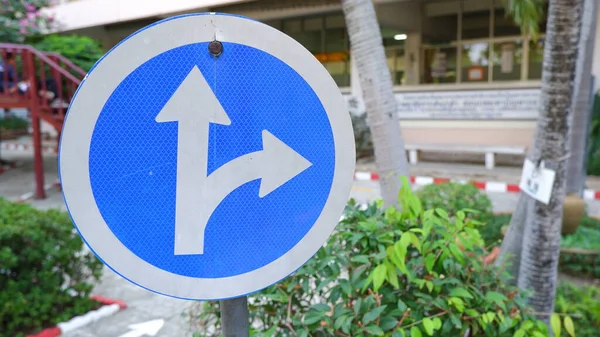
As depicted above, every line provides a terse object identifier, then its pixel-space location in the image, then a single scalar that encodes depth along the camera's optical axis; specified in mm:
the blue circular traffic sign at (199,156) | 1086
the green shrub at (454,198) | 5375
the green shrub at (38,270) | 3496
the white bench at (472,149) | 11188
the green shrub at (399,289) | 1748
